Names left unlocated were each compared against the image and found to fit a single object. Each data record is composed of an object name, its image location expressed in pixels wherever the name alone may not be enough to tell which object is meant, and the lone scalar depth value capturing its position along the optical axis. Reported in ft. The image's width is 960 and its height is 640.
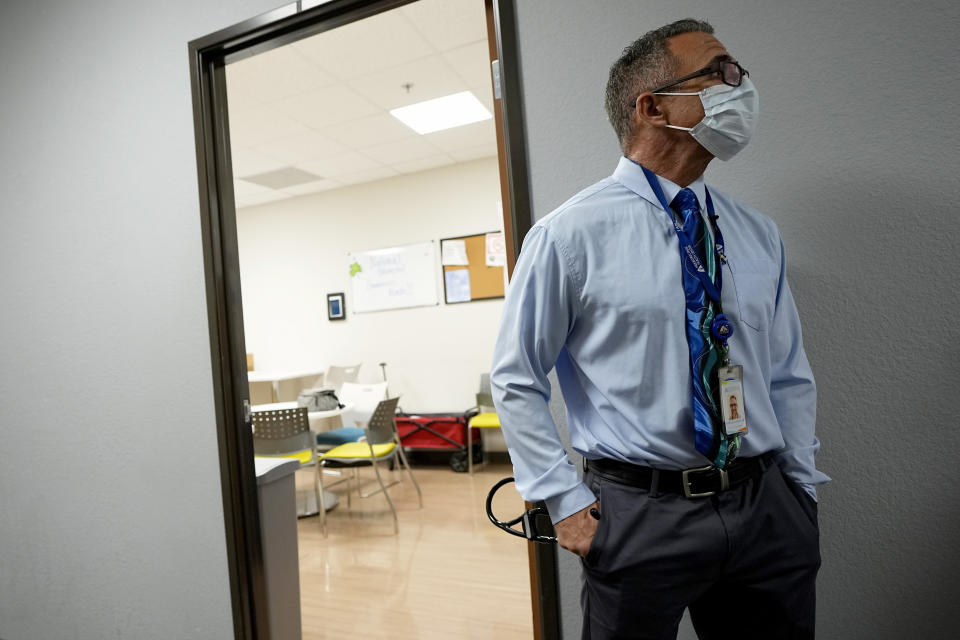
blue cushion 14.44
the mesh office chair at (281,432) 11.96
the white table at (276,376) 17.08
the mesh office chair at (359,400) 17.01
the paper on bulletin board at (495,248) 17.24
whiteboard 18.99
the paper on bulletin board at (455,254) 18.51
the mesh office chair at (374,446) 12.68
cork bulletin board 18.24
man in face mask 3.09
